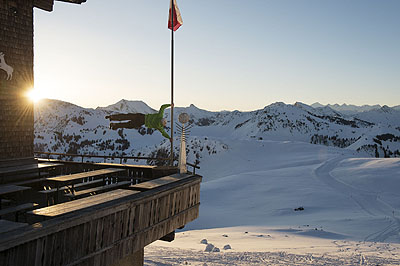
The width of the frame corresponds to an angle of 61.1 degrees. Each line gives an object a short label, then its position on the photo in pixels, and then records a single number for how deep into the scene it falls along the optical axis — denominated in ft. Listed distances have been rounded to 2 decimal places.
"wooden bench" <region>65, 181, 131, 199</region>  25.44
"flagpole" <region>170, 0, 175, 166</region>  35.27
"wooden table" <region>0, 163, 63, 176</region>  31.17
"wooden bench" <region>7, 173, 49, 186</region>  29.94
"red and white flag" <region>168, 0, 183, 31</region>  36.88
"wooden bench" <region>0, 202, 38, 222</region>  18.43
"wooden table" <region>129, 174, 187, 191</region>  25.22
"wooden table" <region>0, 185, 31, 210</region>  22.16
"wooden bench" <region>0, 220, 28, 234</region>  14.85
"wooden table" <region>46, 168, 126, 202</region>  25.22
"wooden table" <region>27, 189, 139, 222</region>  17.34
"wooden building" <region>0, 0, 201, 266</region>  16.24
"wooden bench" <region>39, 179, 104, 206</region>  25.19
